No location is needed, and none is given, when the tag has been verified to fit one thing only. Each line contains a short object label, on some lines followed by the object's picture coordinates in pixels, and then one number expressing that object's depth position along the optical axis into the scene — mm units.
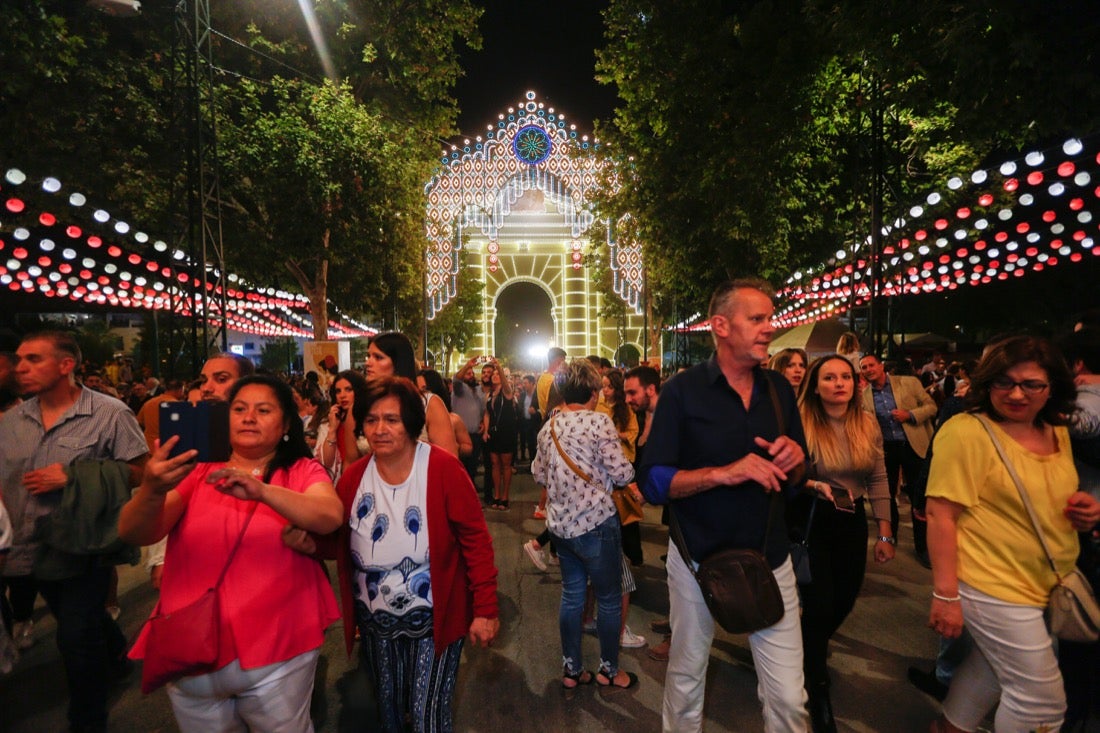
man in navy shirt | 2398
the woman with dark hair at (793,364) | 4941
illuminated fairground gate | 32312
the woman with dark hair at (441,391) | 4555
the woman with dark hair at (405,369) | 3586
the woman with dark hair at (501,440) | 8570
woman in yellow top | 2359
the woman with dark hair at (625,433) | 4250
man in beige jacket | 5789
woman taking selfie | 2023
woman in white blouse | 3518
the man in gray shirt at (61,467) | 3131
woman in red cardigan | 2324
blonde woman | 3203
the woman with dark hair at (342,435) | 3820
